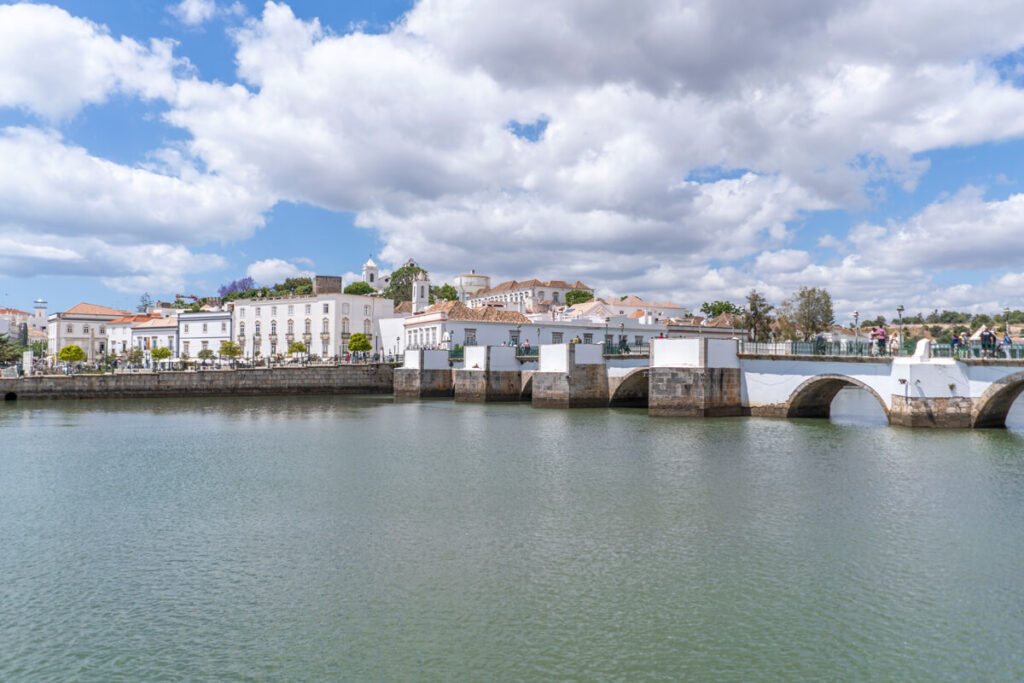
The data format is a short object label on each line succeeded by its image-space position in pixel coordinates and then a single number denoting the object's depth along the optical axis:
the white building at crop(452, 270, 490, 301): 115.75
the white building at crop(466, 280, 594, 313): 105.12
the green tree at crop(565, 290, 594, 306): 106.56
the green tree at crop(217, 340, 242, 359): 64.38
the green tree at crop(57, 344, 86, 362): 58.21
